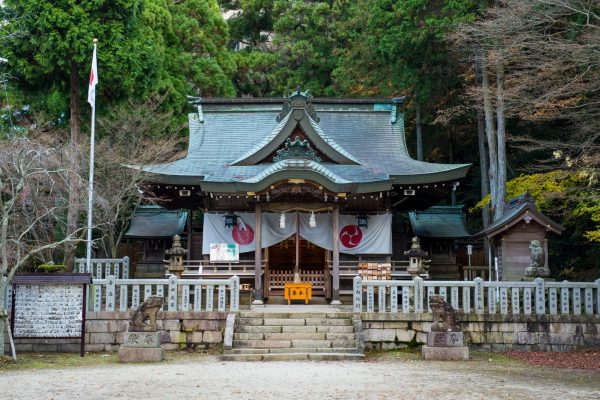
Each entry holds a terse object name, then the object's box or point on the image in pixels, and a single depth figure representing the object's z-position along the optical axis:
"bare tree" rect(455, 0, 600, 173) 13.59
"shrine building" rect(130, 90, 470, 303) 16.14
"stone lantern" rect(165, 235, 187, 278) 16.55
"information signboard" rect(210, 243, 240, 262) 17.25
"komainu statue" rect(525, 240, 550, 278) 14.26
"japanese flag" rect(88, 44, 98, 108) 16.34
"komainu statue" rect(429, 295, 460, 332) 12.17
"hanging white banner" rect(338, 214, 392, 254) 17.69
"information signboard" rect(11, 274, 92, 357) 12.22
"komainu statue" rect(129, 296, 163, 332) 11.90
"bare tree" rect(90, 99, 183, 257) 18.62
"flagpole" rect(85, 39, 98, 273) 14.63
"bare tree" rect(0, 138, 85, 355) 11.47
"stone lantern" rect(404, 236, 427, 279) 16.33
